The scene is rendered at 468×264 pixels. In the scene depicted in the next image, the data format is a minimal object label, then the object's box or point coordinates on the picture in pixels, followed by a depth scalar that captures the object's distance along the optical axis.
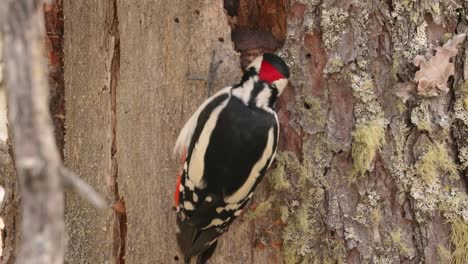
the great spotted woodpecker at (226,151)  4.80
